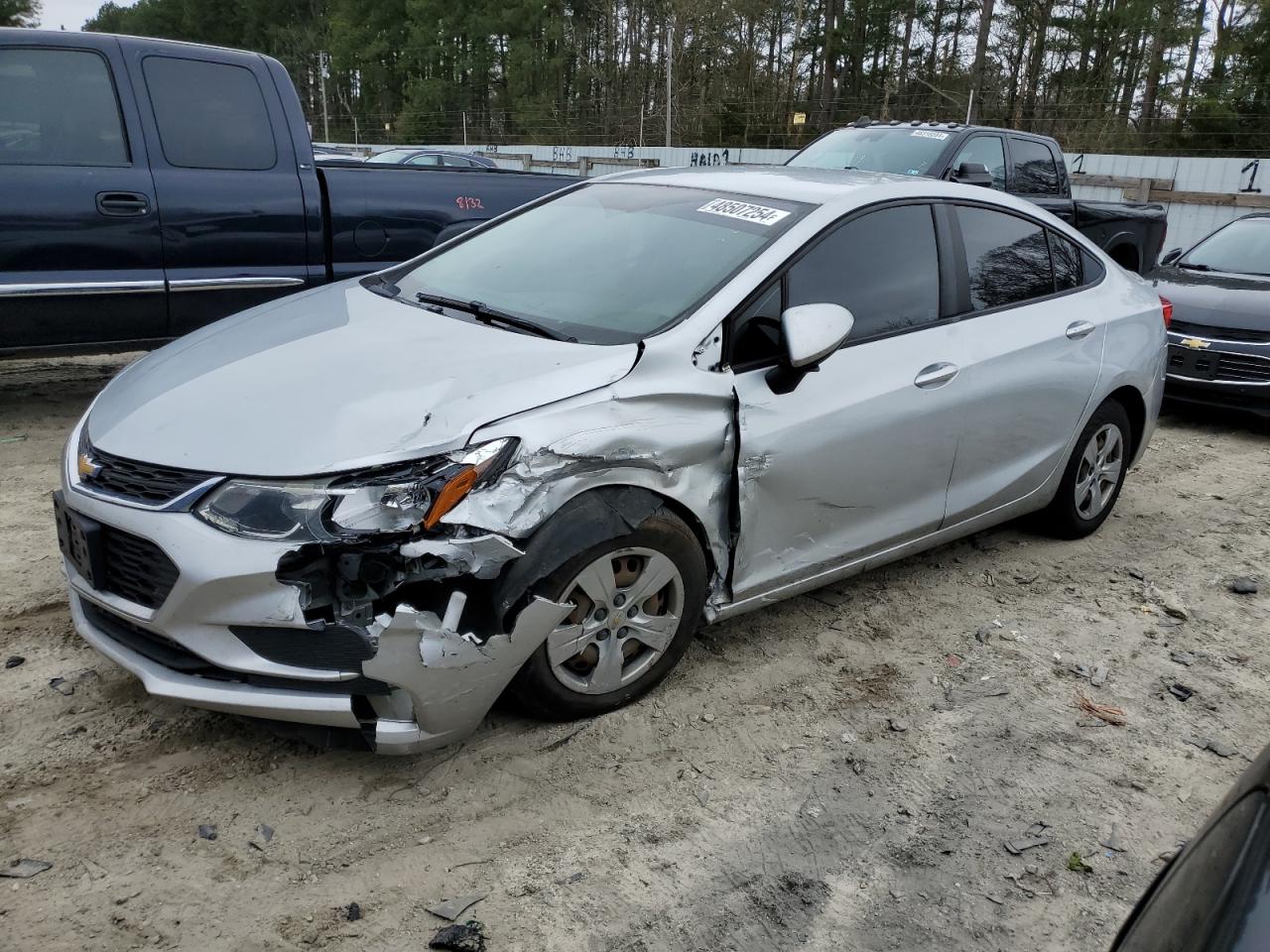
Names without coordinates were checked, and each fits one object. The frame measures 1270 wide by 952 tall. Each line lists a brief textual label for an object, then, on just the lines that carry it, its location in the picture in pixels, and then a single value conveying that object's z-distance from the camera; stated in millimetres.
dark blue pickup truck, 5336
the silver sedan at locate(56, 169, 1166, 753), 2688
